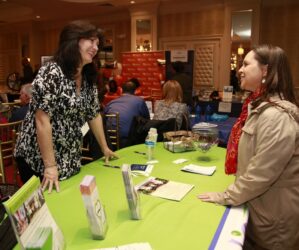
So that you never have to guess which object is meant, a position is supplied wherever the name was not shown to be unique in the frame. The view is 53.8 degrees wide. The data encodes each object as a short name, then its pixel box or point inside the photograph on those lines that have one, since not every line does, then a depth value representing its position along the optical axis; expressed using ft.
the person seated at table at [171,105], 10.91
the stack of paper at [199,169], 5.14
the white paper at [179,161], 5.70
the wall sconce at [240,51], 21.56
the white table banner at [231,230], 3.06
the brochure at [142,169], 5.09
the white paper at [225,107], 12.22
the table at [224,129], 9.90
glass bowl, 5.78
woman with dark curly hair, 4.42
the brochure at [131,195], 3.30
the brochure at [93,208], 2.83
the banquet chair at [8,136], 6.95
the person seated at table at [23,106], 9.39
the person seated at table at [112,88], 20.58
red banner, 22.22
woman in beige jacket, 3.71
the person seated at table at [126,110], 10.84
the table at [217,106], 12.04
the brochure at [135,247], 2.90
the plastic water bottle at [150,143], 5.92
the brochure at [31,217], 2.27
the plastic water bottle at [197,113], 11.87
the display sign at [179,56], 16.78
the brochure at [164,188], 4.16
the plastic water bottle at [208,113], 11.91
